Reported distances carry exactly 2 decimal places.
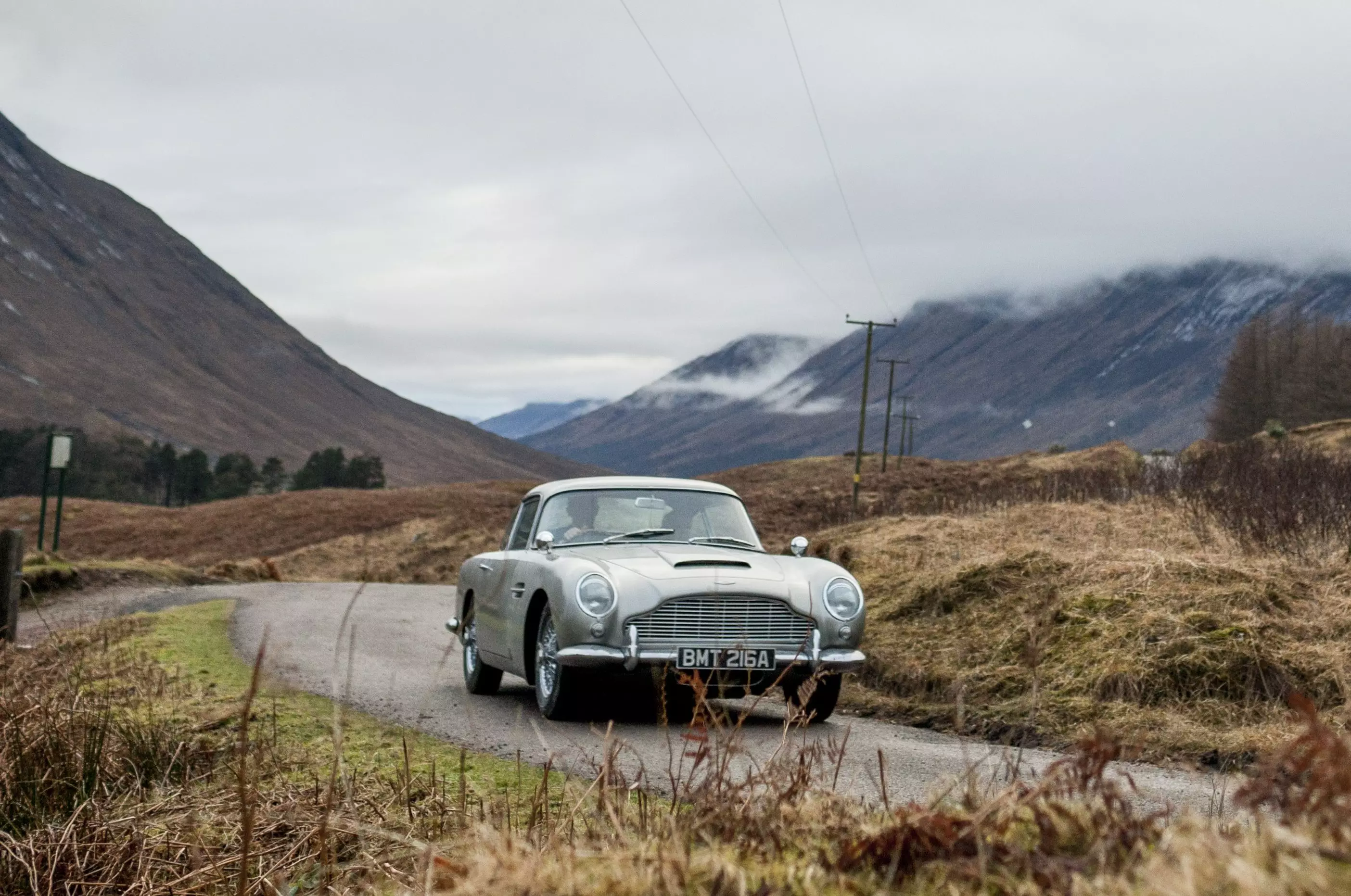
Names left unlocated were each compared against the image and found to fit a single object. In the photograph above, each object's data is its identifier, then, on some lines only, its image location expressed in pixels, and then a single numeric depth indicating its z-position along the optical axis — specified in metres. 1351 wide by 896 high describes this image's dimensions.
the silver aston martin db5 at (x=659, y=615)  8.70
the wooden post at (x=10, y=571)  11.93
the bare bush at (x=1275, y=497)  12.82
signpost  26.52
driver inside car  10.33
